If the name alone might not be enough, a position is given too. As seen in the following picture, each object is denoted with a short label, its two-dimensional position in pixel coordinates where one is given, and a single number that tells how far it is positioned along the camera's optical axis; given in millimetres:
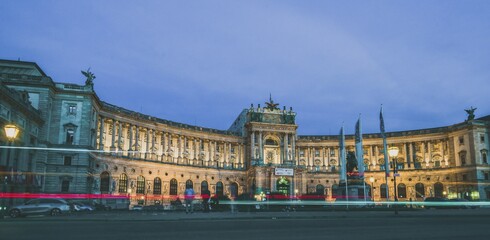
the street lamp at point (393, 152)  35938
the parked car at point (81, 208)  44881
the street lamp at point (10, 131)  26855
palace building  55991
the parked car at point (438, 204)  54094
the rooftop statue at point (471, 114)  92938
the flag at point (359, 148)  54000
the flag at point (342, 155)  61703
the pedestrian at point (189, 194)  33844
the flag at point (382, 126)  53600
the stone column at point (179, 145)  93125
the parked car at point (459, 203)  53638
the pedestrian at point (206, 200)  38209
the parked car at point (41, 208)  31480
